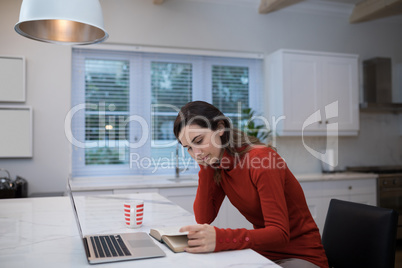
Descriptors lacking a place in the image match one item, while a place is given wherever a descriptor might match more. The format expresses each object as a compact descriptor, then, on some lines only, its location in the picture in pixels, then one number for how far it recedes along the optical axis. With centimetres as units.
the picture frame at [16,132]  334
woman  135
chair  146
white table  112
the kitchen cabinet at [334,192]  372
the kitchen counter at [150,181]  320
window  366
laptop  114
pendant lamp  154
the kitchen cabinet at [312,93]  387
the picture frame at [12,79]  333
